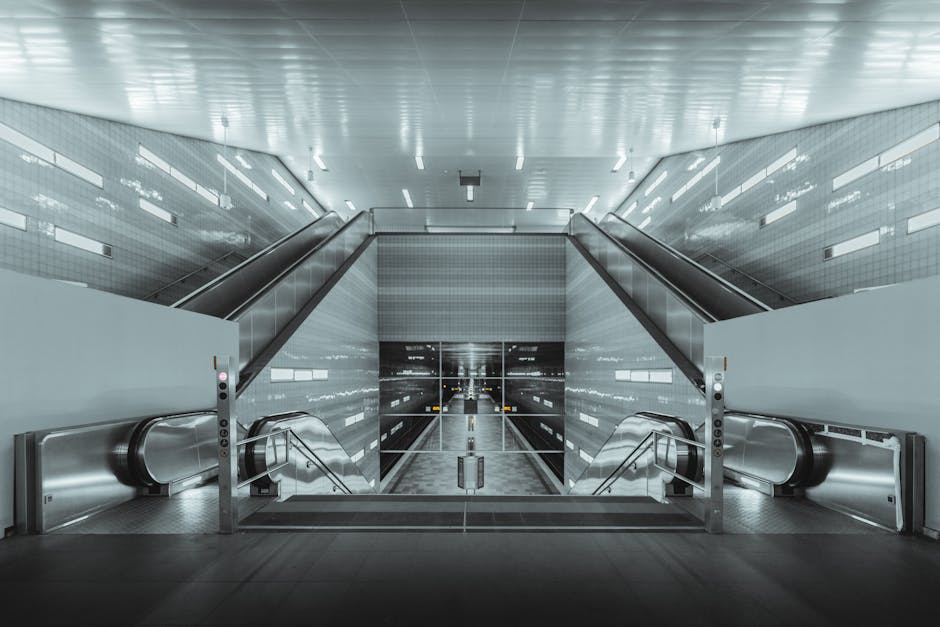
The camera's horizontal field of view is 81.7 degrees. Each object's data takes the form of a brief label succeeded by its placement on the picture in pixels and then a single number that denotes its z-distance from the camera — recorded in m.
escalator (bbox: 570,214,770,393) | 8.74
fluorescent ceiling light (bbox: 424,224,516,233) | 20.23
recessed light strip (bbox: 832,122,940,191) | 7.65
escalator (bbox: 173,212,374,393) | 9.12
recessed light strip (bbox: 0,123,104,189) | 7.70
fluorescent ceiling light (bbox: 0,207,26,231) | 7.41
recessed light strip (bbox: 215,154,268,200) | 13.22
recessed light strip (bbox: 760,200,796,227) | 10.49
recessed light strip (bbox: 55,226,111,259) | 8.36
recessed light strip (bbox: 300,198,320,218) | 19.16
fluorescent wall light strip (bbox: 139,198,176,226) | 10.44
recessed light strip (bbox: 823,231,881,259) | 8.44
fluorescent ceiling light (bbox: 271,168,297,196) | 16.28
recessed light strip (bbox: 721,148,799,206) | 10.65
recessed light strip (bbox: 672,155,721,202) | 13.25
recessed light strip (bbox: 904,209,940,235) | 7.42
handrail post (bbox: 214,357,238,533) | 4.89
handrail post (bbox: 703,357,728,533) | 4.80
